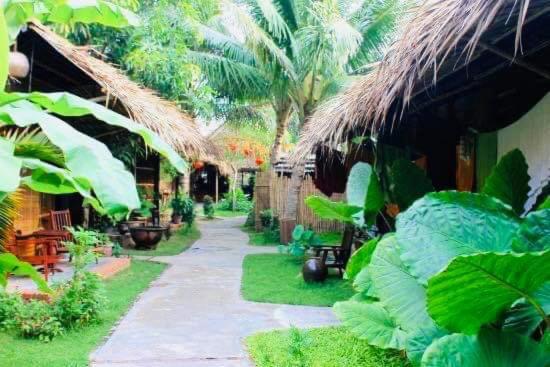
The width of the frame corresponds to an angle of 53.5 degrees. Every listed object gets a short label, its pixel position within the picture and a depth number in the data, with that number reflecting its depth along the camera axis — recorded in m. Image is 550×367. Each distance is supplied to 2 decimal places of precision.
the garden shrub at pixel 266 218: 15.74
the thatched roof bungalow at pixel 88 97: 6.84
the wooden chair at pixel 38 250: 6.60
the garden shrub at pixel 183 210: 15.86
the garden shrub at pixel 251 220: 17.00
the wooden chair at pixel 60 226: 7.29
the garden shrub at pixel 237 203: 25.44
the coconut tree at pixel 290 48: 10.85
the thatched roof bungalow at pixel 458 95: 2.64
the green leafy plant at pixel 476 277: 1.59
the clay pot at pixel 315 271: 7.21
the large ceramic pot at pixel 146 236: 10.63
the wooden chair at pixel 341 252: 7.81
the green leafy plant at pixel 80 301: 4.81
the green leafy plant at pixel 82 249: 5.05
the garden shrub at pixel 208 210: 21.58
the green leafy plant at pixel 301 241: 8.68
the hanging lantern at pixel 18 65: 4.64
